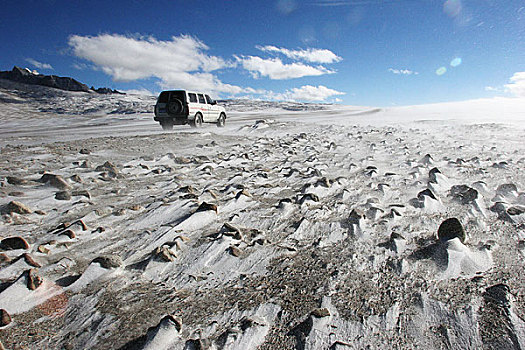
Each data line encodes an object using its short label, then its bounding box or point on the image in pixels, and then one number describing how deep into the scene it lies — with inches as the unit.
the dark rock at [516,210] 85.3
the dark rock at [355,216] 87.1
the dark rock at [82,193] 112.3
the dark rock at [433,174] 122.6
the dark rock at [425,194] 100.8
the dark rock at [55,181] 122.0
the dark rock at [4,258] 67.5
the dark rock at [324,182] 123.5
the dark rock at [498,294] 51.3
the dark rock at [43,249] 73.2
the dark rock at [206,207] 96.1
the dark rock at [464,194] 98.6
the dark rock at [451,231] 70.8
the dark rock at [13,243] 73.7
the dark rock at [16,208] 94.7
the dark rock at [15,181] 122.2
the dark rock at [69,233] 80.5
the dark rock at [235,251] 71.7
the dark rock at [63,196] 109.5
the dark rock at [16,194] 109.0
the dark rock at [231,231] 80.1
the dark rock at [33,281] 57.0
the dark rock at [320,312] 50.8
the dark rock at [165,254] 68.9
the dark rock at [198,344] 44.8
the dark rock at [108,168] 145.7
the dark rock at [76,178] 130.5
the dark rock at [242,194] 111.7
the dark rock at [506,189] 106.2
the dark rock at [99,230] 85.7
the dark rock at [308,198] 106.8
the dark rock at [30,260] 66.4
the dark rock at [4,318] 48.8
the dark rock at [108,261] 65.9
